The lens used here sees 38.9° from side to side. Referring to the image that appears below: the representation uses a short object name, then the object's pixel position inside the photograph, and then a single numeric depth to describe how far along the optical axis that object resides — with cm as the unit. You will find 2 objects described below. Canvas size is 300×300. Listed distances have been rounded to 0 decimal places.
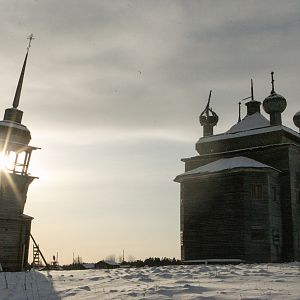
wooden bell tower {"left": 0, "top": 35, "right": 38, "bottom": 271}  2531
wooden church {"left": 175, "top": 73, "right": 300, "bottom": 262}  2597
